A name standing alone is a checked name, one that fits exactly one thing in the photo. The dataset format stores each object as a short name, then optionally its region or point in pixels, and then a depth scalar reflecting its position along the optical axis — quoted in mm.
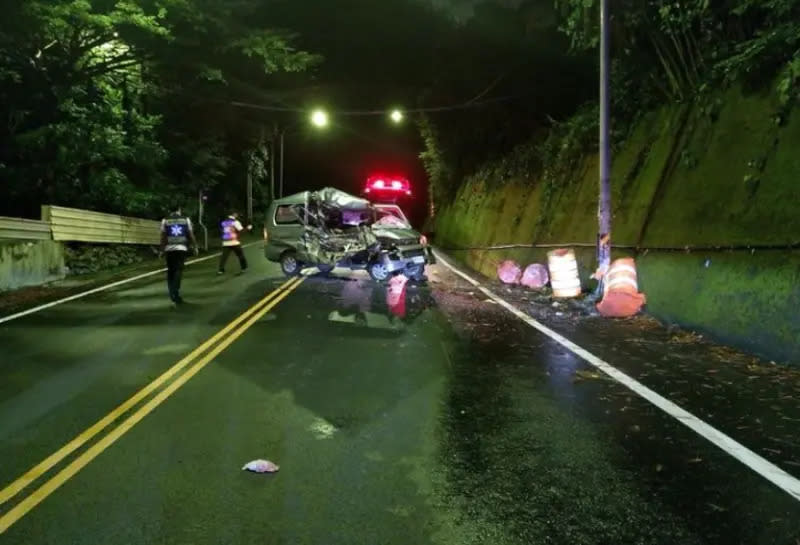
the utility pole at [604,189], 13336
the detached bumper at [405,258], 18047
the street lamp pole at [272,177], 53156
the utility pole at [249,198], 44344
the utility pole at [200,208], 32344
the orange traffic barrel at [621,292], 12242
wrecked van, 18172
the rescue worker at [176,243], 13938
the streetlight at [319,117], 31875
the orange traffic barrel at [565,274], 14688
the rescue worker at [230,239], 19922
